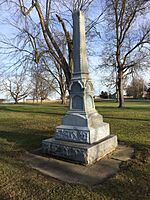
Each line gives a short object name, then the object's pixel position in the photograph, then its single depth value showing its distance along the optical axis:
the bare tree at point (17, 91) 65.31
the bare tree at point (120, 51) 21.09
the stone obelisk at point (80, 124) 4.90
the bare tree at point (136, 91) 75.25
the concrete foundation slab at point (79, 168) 3.90
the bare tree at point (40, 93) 48.09
